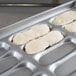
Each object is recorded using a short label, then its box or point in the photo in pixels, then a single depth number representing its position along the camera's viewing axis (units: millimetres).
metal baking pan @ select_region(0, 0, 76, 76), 757
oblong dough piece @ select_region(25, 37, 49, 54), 829
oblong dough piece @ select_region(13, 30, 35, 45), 866
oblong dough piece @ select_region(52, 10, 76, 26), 929
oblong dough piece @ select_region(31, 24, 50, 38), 899
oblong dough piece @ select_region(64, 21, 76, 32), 885
